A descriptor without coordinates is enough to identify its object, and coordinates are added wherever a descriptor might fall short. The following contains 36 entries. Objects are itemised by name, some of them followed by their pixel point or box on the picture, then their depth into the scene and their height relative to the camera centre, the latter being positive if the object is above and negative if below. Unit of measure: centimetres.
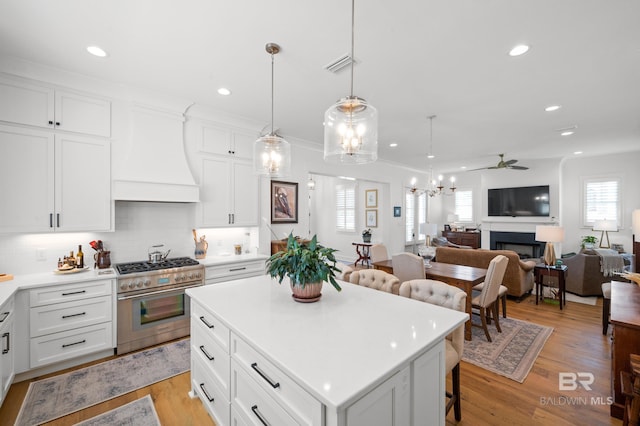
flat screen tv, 744 +33
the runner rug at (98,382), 218 -156
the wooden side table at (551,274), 441 -103
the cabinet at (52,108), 259 +107
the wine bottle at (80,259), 303 -51
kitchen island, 101 -61
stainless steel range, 295 -100
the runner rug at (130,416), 204 -157
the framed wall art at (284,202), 489 +20
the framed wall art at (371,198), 821 +46
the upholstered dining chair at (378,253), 470 -70
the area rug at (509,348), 274 -155
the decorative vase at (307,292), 179 -52
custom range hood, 313 +62
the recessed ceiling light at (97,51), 239 +144
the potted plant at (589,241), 664 -71
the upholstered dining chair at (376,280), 229 -60
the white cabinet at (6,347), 207 -108
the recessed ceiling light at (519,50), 232 +142
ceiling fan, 579 +105
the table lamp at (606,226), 620 -31
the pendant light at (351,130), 189 +61
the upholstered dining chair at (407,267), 357 -73
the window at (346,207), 880 +19
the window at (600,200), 667 +32
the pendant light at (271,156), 273 +57
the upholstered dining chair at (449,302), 190 -67
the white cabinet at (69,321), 253 -106
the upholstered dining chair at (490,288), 324 -92
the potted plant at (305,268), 173 -36
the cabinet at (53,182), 259 +32
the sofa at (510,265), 448 -88
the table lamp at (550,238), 455 -42
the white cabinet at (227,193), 379 +29
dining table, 329 -81
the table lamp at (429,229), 622 -37
